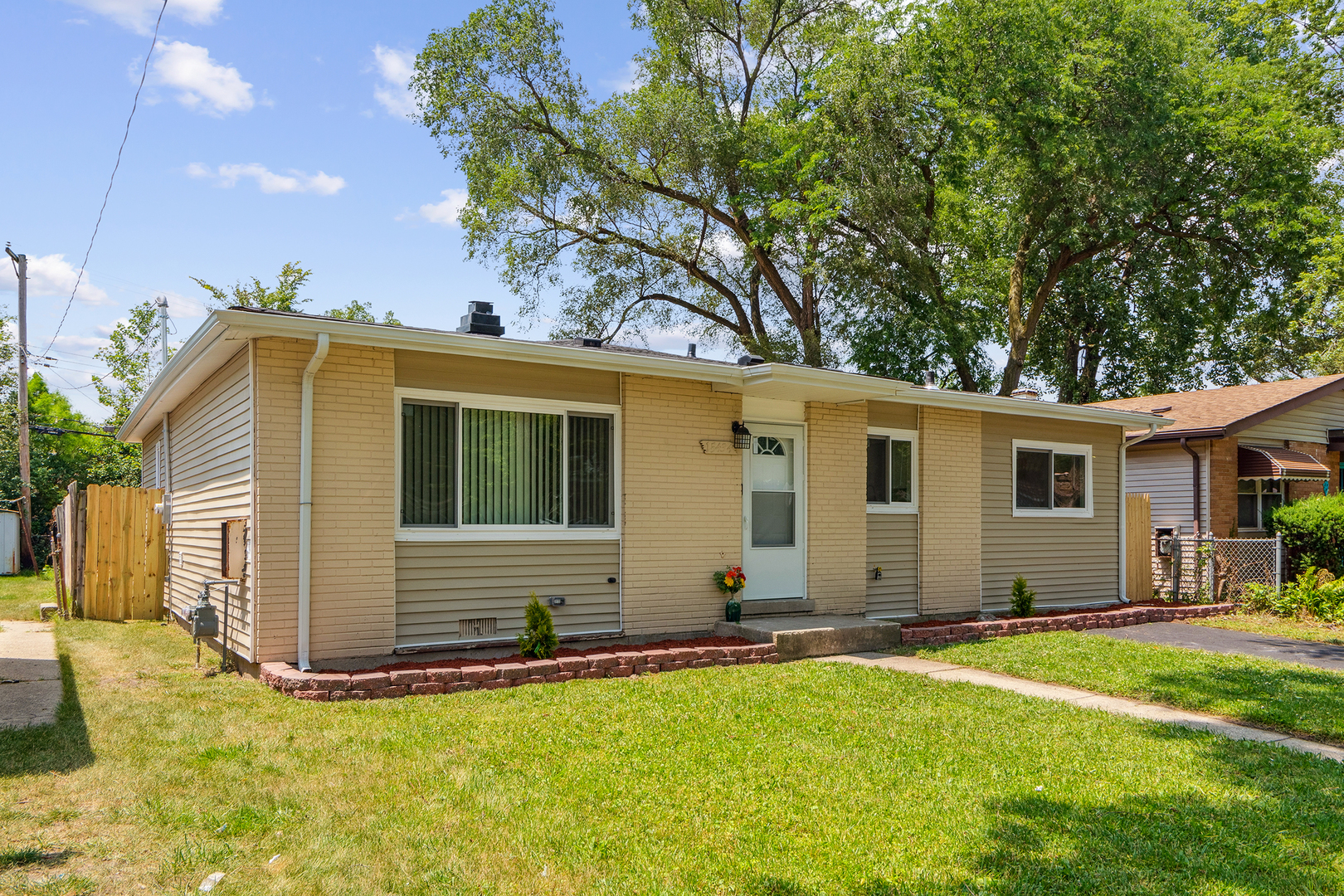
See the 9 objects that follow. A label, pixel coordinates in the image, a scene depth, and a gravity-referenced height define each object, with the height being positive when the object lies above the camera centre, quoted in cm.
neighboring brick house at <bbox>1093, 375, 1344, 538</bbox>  1551 +65
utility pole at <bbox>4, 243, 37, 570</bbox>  2238 +248
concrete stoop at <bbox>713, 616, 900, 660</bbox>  904 -147
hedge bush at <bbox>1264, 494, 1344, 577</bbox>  1434 -64
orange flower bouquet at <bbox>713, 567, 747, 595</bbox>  970 -95
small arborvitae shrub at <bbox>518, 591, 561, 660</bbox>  812 -130
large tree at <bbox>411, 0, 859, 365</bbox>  2116 +813
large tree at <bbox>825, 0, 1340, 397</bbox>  1923 +754
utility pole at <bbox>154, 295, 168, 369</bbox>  2998 +592
